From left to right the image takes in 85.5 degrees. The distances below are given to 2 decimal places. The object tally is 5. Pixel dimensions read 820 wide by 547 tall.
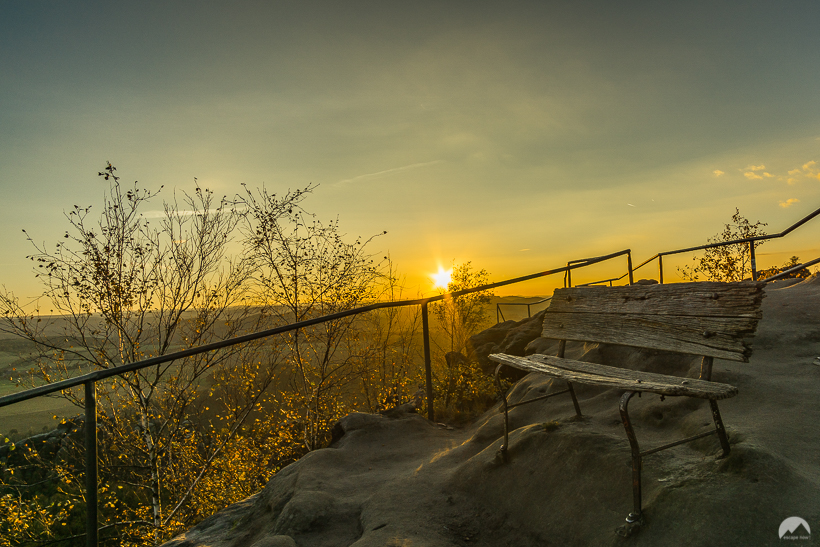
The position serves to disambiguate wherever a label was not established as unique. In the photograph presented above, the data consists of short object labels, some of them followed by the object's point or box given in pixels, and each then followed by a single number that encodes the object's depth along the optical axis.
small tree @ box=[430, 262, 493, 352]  9.49
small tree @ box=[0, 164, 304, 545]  7.21
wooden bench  1.86
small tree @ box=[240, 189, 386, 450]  8.09
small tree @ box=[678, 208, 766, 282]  13.68
